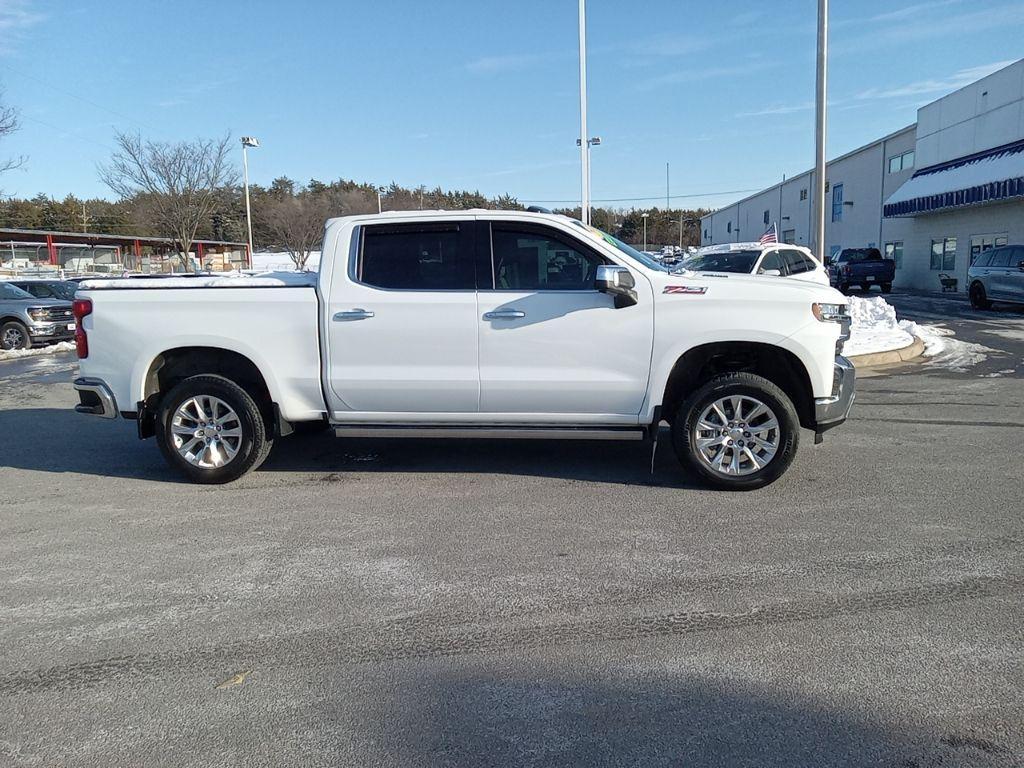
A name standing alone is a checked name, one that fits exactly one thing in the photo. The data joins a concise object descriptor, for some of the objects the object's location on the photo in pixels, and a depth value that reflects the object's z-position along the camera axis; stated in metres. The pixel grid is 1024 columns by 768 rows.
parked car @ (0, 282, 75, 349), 16.95
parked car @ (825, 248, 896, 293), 29.36
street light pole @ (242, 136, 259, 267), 42.59
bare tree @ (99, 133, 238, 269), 32.38
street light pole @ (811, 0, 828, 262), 14.82
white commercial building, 27.48
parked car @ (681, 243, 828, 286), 14.70
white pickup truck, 5.67
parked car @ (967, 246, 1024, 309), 20.31
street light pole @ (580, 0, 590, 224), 25.16
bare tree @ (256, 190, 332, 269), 43.41
